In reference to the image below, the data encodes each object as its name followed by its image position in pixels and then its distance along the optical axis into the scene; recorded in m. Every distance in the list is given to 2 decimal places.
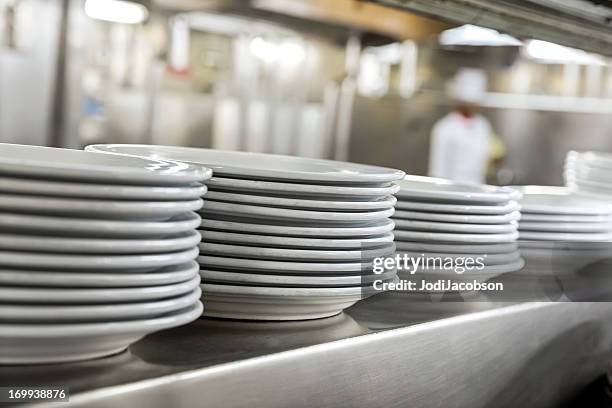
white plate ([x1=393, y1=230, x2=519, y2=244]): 0.93
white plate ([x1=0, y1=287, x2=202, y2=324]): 0.52
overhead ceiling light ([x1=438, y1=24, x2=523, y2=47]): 6.28
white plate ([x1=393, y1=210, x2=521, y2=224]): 0.93
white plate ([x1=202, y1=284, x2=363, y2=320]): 0.74
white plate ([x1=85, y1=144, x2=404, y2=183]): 0.72
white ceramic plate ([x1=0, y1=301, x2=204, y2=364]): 0.53
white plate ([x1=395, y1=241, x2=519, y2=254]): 0.94
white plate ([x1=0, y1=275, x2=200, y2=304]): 0.51
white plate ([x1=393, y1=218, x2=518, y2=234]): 0.93
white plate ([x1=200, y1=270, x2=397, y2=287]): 0.73
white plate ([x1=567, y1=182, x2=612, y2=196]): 1.74
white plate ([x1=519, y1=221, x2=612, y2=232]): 1.15
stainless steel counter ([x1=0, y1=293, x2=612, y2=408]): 0.59
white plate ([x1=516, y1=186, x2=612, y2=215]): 1.14
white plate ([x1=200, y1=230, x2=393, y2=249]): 0.73
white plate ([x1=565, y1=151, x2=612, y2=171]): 1.73
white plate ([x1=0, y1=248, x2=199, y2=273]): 0.51
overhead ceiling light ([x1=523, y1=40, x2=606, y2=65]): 6.01
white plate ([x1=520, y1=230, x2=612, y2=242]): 1.15
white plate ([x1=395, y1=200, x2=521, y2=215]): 0.93
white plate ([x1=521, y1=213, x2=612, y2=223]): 1.15
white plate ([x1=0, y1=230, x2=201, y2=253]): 0.51
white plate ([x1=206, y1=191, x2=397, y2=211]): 0.72
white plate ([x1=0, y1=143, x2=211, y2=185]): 0.52
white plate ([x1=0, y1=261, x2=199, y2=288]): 0.51
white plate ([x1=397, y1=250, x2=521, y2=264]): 0.94
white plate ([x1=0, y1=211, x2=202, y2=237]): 0.51
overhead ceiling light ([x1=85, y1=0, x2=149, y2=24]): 3.68
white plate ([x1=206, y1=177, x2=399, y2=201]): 0.72
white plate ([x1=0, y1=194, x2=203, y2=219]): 0.51
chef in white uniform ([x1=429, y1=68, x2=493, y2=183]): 5.92
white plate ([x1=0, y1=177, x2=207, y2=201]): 0.51
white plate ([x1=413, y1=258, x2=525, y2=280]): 0.96
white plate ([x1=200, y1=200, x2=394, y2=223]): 0.72
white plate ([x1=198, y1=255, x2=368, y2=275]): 0.73
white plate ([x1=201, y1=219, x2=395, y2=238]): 0.73
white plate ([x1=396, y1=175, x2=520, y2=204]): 0.93
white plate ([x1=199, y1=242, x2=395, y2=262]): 0.73
